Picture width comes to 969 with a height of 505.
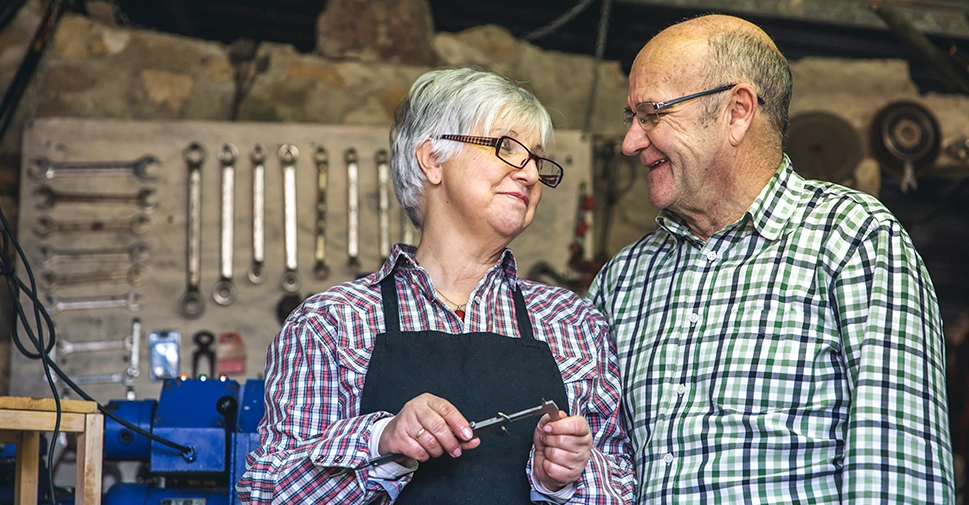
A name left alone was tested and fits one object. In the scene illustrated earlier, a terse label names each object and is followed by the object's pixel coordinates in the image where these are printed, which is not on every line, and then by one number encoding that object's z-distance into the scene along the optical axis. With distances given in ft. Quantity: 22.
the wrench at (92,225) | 13.26
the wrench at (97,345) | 13.19
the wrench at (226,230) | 13.61
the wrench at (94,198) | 13.29
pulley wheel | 15.85
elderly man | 5.53
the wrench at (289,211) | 13.78
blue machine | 8.05
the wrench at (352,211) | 13.97
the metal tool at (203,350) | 13.41
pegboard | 13.28
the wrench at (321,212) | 13.87
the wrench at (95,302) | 13.23
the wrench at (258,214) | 13.71
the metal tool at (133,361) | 13.15
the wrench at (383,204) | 14.03
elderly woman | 5.57
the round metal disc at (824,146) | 15.58
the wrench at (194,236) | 13.50
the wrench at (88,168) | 13.29
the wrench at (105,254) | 13.34
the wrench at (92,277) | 13.24
